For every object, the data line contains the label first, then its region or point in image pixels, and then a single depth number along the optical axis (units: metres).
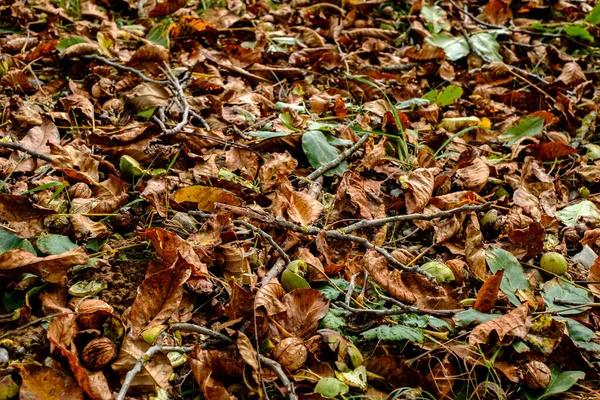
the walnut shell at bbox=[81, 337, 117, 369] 1.31
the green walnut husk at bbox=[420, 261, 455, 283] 1.69
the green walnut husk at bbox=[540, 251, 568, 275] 1.77
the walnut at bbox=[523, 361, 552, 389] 1.40
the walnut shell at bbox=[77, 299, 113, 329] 1.39
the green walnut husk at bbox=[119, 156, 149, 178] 1.94
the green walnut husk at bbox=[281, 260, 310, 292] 1.56
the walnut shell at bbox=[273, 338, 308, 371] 1.38
